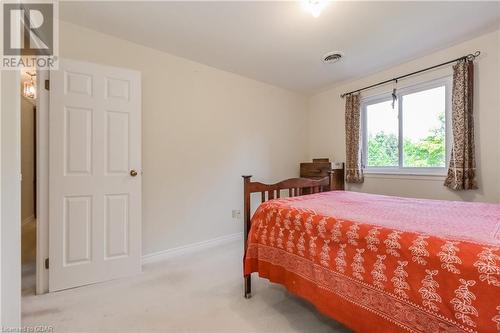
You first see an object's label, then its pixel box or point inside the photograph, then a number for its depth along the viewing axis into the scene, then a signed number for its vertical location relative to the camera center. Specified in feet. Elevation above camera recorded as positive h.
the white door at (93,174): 6.30 -0.19
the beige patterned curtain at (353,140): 10.64 +1.28
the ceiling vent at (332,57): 8.67 +4.24
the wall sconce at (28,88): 11.15 +3.85
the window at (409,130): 8.52 +1.53
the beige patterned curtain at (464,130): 7.46 +1.22
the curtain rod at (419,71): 7.49 +3.61
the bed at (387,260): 2.64 -1.39
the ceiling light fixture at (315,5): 5.57 +3.98
